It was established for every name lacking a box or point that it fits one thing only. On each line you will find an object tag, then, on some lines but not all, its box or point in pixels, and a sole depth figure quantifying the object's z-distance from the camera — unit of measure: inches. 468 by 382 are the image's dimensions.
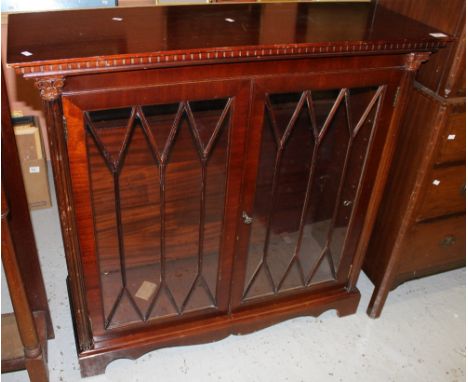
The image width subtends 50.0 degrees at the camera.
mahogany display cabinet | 45.4
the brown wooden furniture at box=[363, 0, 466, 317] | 56.9
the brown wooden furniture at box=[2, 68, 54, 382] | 49.8
